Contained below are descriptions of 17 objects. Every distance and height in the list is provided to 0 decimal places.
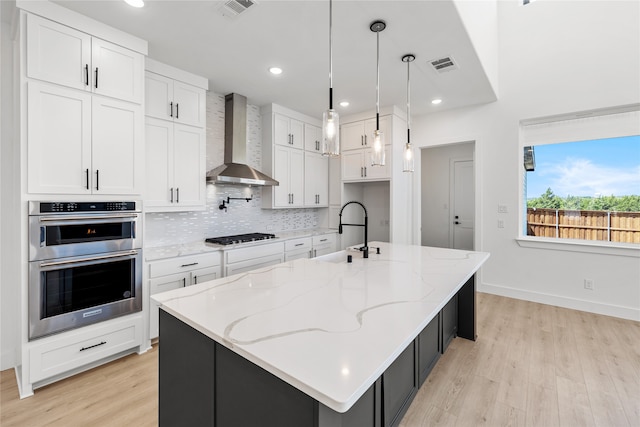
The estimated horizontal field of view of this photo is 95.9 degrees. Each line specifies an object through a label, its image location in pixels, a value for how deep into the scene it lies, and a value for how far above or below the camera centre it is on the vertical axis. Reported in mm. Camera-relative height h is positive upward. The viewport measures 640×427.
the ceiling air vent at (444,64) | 2859 +1521
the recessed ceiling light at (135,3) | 2023 +1478
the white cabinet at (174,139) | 2867 +766
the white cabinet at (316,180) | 4727 +543
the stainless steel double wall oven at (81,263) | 1991 -394
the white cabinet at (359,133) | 4466 +1268
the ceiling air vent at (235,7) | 2037 +1484
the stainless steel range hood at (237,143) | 3618 +902
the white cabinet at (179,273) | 2664 -607
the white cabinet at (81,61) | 1994 +1143
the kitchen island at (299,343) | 871 -447
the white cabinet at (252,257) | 3250 -556
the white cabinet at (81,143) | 2012 +527
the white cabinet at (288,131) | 4250 +1240
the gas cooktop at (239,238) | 3355 -327
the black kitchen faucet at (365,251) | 2441 -333
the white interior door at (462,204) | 5766 +176
